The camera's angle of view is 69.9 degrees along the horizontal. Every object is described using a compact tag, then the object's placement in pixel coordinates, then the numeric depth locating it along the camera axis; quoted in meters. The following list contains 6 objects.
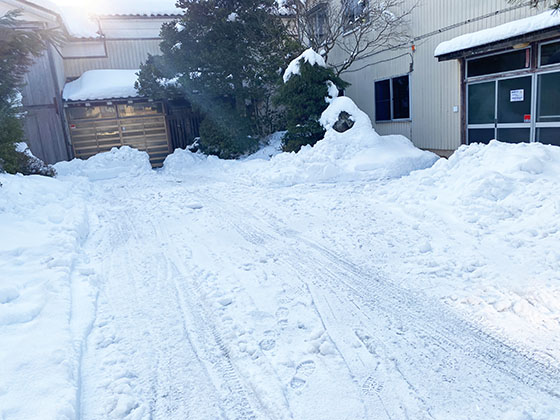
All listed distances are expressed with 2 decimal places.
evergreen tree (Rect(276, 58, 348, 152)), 12.22
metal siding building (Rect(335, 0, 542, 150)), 10.09
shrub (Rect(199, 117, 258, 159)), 15.38
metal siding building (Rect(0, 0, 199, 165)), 15.58
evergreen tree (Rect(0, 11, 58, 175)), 7.74
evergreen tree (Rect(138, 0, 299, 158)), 14.18
